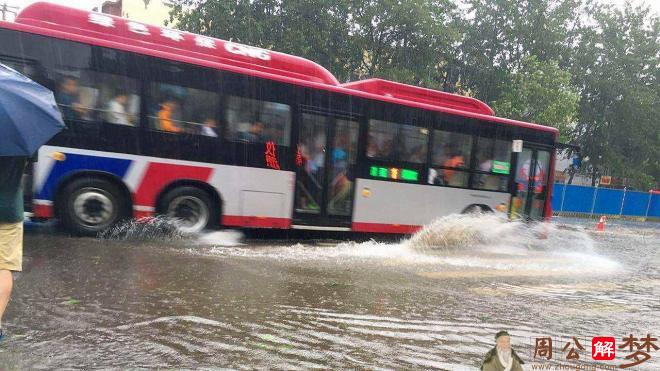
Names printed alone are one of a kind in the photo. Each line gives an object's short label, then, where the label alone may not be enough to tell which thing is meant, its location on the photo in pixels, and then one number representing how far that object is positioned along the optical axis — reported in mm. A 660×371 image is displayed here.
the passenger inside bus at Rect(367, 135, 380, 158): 10398
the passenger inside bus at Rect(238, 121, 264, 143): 9216
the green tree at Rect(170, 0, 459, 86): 21922
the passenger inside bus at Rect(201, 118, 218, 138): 8884
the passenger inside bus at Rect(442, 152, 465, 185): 11289
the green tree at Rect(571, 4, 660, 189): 33094
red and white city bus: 8062
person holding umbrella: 3170
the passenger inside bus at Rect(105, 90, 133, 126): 8227
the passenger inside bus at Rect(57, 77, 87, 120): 7945
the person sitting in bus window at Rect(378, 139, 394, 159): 10540
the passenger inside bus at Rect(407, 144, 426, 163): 10859
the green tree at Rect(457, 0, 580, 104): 29844
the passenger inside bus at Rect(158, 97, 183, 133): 8594
